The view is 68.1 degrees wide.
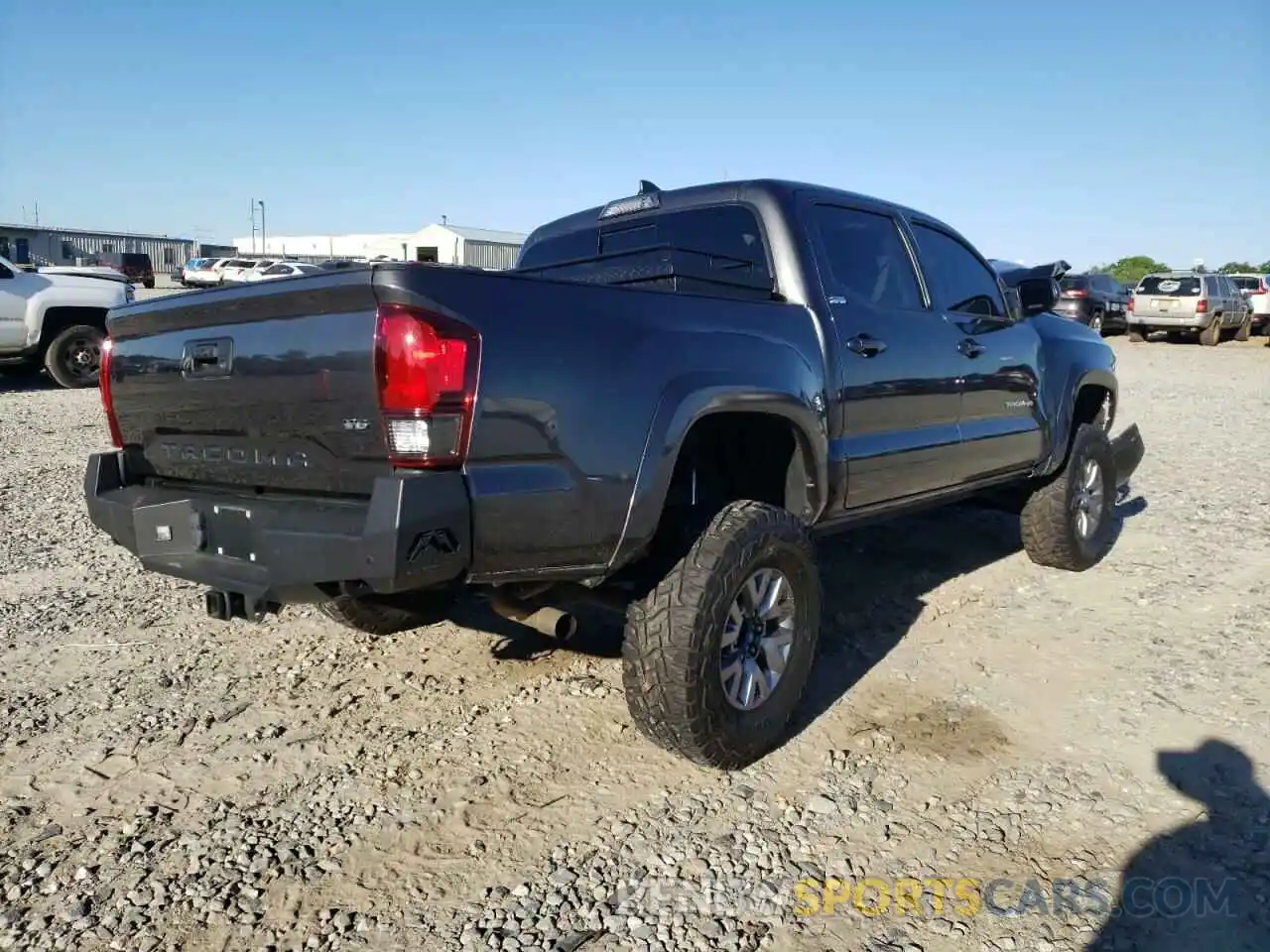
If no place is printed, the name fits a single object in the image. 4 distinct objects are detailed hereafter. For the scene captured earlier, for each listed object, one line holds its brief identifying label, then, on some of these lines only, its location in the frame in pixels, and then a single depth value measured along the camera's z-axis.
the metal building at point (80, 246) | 55.72
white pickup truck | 11.20
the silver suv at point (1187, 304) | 22.86
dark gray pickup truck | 2.37
